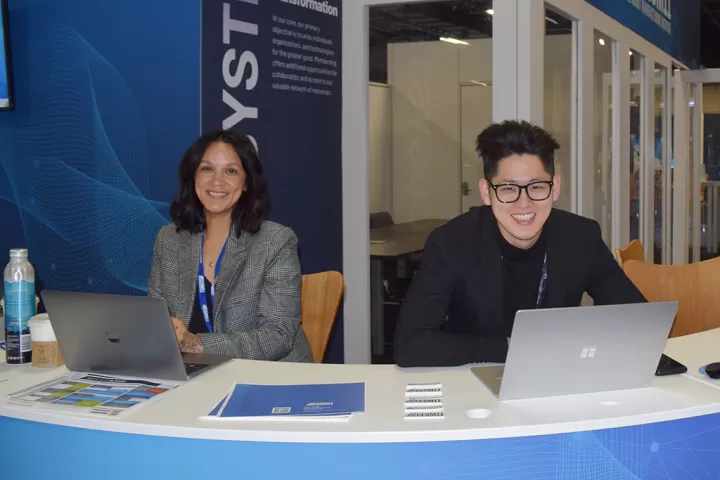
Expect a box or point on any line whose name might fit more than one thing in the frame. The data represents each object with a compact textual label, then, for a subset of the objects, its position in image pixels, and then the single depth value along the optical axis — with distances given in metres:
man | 2.42
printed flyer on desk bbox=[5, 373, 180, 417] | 1.88
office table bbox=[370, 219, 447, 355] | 4.75
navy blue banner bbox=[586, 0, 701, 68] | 6.82
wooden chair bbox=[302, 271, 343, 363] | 3.18
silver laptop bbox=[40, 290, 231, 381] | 1.95
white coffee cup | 2.25
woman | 2.84
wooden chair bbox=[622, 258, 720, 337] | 3.33
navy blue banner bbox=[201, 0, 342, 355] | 3.65
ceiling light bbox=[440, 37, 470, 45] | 4.63
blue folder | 1.79
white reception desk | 1.71
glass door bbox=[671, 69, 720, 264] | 9.90
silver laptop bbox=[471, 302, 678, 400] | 1.77
